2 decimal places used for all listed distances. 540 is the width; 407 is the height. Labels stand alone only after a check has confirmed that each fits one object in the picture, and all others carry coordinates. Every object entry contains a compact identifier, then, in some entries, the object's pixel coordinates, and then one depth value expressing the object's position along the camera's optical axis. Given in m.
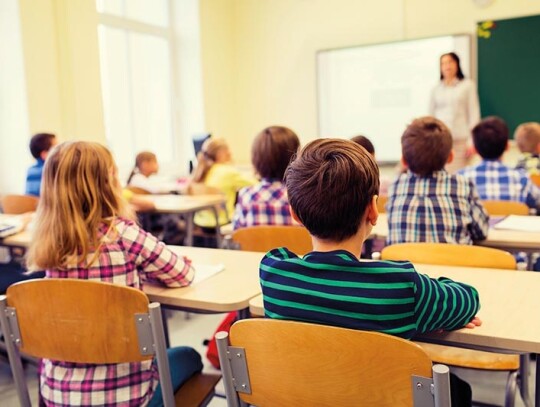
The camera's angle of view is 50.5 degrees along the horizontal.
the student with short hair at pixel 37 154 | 3.85
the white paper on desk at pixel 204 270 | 1.84
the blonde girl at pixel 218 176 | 4.42
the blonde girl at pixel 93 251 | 1.54
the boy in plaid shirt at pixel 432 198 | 2.26
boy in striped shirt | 1.11
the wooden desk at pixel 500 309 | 1.23
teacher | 5.32
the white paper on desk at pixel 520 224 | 2.46
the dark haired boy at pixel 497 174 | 3.10
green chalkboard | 5.24
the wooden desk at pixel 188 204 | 3.81
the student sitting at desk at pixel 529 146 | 3.86
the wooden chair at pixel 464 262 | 1.77
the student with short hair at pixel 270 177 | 2.59
